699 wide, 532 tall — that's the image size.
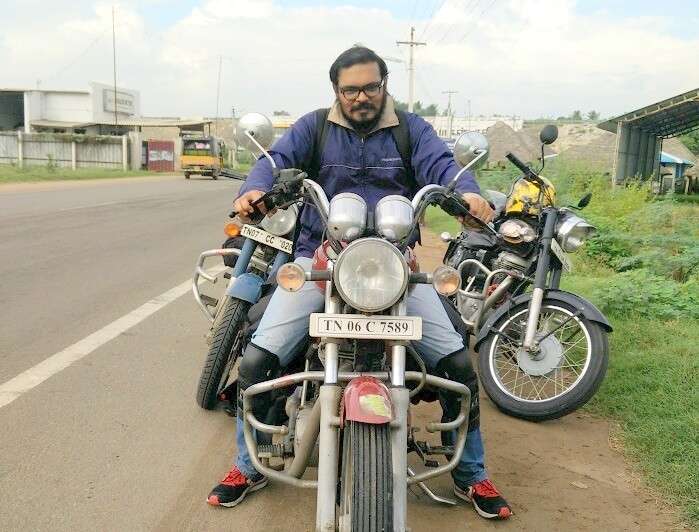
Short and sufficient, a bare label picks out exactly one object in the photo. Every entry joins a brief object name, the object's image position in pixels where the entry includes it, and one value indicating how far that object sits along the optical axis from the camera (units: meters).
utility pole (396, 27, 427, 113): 42.06
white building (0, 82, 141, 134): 52.81
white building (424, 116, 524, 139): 61.32
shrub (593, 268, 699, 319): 6.20
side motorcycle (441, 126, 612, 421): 4.25
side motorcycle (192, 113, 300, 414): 3.97
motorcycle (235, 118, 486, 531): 2.29
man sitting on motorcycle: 2.96
